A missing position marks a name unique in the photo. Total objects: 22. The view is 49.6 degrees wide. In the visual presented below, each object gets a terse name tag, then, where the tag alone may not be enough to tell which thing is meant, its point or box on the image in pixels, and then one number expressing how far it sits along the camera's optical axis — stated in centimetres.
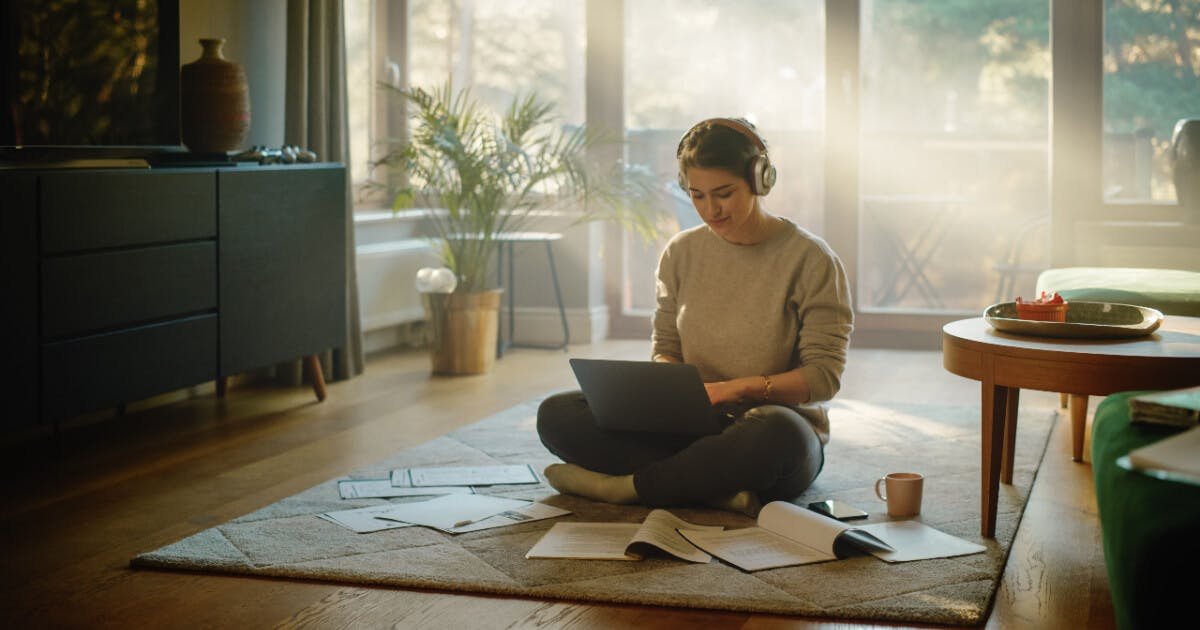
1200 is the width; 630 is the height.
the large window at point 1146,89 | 503
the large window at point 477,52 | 583
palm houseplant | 485
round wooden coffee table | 232
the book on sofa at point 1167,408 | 173
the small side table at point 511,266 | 528
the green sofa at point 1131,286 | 344
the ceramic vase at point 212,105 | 387
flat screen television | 328
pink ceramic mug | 272
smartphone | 272
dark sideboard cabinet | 302
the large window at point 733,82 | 566
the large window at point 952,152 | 538
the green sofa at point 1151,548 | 138
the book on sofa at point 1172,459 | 142
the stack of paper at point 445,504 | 269
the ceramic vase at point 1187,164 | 460
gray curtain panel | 450
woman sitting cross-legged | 265
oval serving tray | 251
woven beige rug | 219
